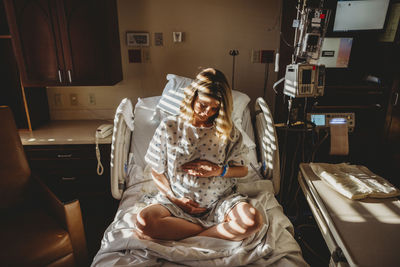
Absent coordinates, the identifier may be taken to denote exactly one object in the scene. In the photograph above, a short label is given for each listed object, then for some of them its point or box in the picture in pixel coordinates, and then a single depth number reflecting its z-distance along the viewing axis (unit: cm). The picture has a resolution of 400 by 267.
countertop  198
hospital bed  110
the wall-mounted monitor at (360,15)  202
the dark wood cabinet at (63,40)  188
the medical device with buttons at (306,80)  165
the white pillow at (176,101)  197
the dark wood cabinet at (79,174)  200
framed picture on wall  225
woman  128
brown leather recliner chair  130
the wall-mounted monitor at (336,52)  211
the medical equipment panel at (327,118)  202
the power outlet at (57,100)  243
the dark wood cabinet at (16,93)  215
